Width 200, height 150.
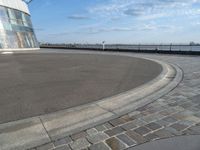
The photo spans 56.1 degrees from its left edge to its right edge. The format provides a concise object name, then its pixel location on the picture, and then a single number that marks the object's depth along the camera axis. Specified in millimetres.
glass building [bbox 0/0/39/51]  30495
